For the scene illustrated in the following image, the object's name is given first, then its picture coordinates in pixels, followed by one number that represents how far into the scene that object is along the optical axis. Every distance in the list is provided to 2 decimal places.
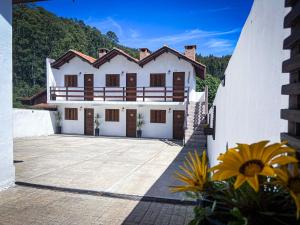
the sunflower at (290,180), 0.90
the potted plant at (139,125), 19.95
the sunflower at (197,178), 1.19
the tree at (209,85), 35.28
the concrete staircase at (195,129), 15.59
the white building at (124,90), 19.28
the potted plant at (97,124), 20.97
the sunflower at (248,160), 0.93
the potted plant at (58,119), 22.00
